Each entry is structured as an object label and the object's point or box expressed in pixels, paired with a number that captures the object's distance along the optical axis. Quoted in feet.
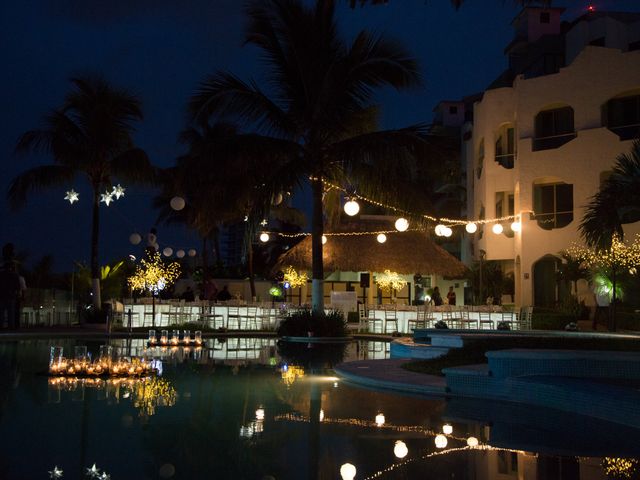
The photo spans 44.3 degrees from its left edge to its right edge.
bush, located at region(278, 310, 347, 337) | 66.08
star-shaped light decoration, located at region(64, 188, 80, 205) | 79.40
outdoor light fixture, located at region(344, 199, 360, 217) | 65.26
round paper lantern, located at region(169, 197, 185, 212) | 73.36
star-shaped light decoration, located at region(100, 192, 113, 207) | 78.55
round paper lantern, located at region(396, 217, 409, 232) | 71.10
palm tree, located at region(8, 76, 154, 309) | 78.33
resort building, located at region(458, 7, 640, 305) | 89.61
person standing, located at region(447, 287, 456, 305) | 93.81
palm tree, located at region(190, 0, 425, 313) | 60.44
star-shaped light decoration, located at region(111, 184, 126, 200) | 78.89
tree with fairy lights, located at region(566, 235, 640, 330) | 72.69
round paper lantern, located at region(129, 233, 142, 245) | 89.75
